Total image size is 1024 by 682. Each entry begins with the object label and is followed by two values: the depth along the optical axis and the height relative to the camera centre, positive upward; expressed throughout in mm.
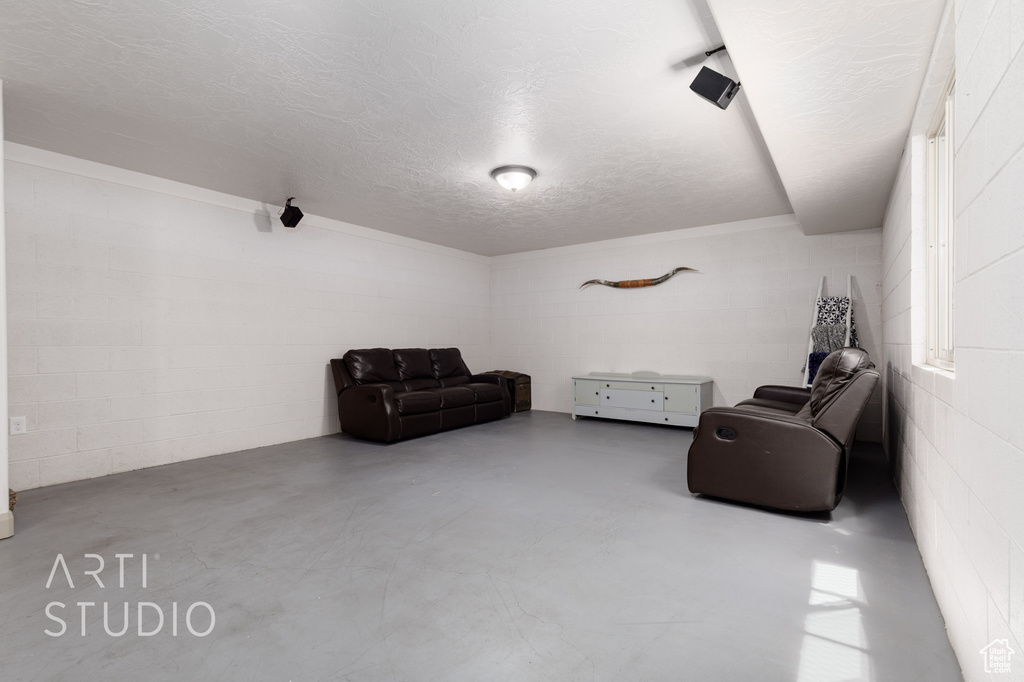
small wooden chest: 6895 -758
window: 2201 +471
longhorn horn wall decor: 6215 +687
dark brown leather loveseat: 4984 -646
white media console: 5586 -752
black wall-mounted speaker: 4695 +1169
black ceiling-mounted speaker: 2340 +1200
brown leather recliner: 2787 -676
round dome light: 3842 +1256
